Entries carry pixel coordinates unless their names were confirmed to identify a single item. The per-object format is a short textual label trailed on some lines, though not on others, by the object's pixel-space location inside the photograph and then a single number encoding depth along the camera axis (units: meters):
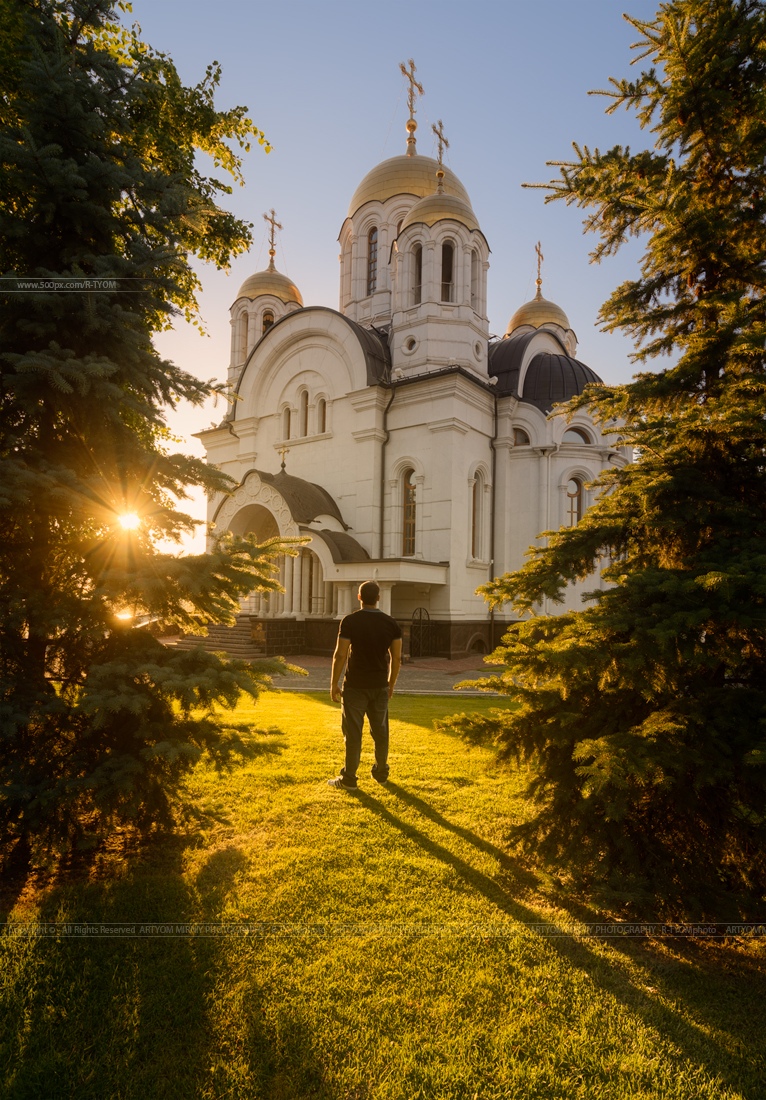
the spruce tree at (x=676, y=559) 2.92
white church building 18.53
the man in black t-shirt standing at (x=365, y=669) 5.18
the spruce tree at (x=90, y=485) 3.43
